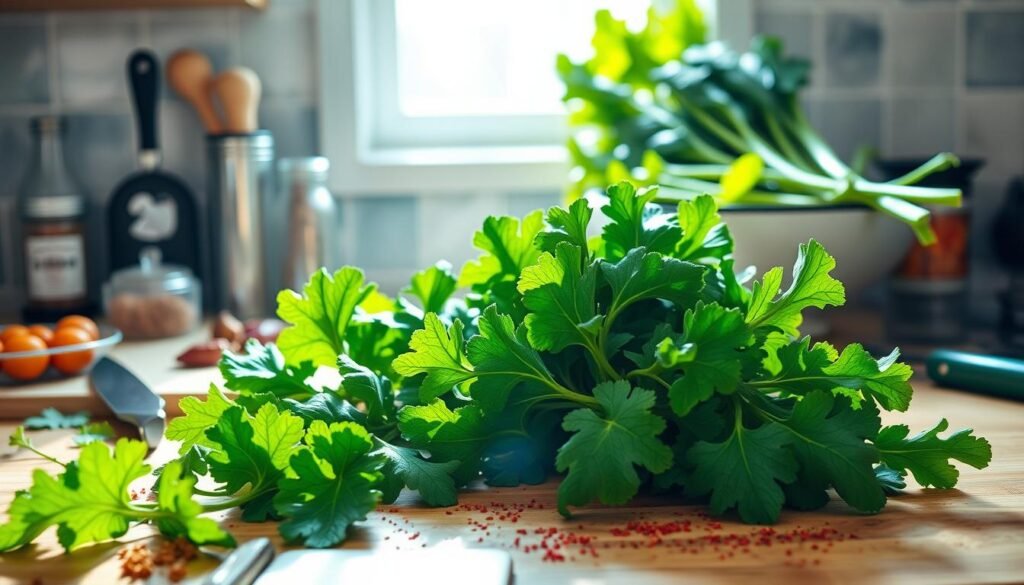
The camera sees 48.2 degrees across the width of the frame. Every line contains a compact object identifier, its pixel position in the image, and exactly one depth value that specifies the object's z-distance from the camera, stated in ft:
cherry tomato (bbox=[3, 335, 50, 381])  3.91
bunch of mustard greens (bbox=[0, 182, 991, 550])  2.42
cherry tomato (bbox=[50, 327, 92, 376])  4.01
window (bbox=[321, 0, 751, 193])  5.74
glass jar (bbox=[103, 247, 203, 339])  4.73
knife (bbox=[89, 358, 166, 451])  3.32
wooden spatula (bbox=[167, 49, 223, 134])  5.34
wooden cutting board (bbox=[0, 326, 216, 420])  3.79
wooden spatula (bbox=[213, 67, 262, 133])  5.18
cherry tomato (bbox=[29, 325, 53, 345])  4.02
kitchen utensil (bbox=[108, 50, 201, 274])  5.33
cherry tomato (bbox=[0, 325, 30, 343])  3.96
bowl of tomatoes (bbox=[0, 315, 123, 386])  3.91
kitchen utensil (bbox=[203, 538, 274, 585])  2.11
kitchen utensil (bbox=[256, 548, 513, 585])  2.18
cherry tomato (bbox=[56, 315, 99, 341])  4.15
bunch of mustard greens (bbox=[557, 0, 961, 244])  4.44
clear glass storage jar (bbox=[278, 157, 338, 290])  5.10
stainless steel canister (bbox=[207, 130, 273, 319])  5.18
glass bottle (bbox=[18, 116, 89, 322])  5.13
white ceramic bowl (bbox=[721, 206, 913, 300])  4.29
